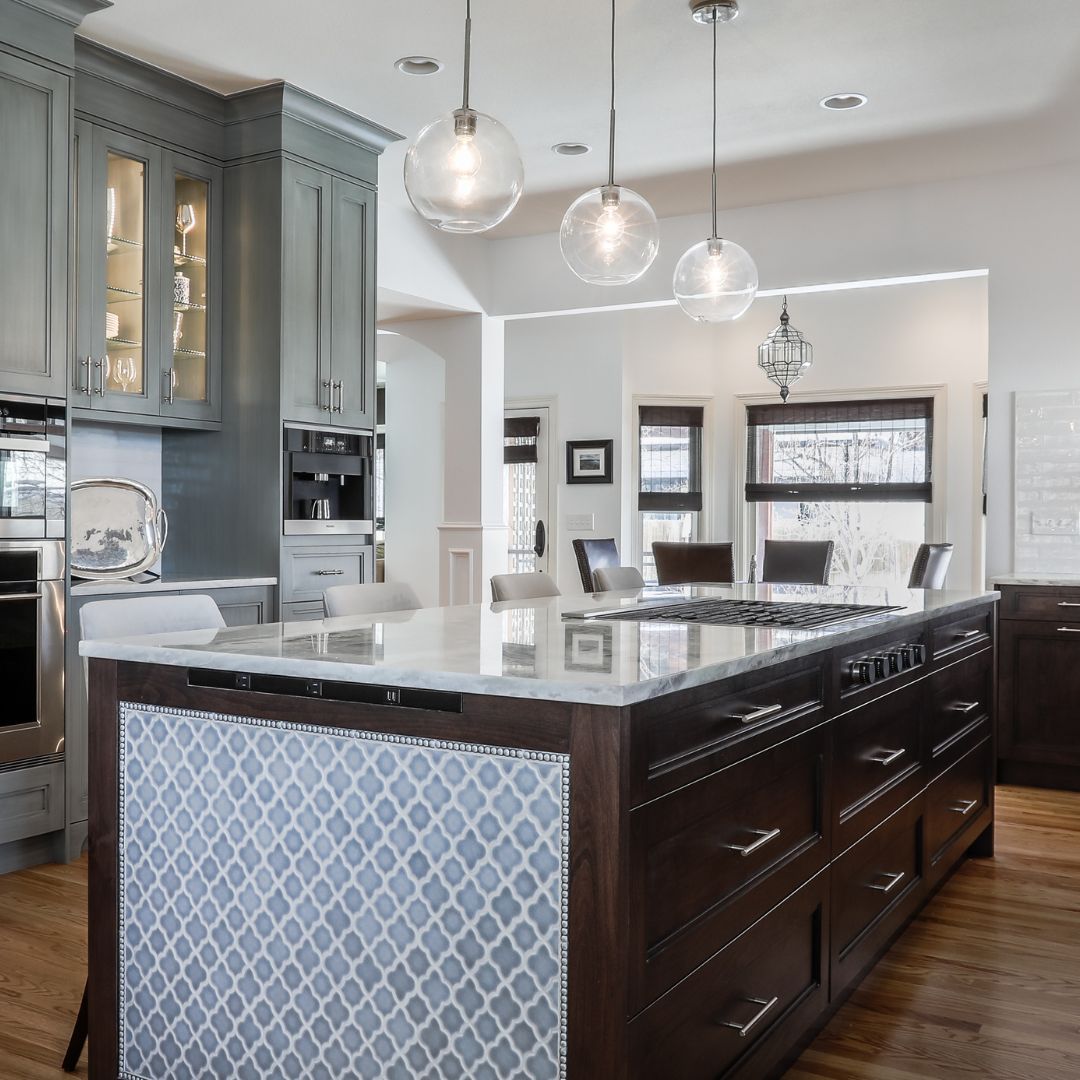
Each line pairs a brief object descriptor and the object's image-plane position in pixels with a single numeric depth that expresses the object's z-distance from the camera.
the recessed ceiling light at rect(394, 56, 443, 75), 4.20
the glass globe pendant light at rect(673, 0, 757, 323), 3.47
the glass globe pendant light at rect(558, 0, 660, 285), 3.06
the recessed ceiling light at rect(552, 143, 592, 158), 5.16
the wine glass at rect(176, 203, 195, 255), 4.46
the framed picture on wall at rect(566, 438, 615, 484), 8.45
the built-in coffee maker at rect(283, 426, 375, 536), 4.61
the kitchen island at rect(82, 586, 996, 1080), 1.61
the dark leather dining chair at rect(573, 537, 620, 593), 6.00
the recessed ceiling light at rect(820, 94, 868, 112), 4.51
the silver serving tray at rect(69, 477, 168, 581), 4.21
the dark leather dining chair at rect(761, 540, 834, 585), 6.42
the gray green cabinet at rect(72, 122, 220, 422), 4.03
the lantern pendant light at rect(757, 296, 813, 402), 7.54
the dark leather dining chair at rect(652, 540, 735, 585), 6.70
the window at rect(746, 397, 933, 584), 8.12
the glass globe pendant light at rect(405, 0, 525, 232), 2.46
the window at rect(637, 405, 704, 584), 8.65
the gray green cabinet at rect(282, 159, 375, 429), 4.57
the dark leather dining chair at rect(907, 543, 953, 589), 5.43
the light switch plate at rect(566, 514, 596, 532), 8.56
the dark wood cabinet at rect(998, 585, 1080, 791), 4.84
